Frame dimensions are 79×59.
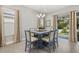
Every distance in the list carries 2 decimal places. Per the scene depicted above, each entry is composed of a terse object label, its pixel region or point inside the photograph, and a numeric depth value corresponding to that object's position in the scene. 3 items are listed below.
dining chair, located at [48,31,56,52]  1.50
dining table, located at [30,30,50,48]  1.46
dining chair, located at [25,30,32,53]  1.49
